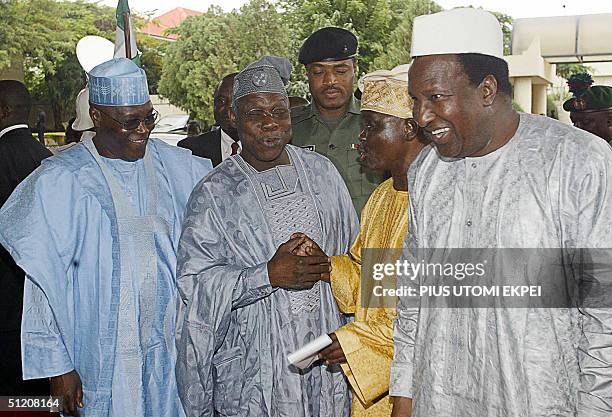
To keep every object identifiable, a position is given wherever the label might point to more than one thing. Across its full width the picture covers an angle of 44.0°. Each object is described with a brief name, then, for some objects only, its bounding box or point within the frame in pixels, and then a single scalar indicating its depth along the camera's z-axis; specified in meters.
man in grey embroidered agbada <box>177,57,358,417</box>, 2.76
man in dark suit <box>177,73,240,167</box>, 4.68
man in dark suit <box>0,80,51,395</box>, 4.22
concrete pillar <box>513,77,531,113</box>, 14.42
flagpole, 4.27
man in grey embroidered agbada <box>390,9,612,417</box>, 1.83
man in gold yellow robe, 2.56
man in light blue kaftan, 2.83
